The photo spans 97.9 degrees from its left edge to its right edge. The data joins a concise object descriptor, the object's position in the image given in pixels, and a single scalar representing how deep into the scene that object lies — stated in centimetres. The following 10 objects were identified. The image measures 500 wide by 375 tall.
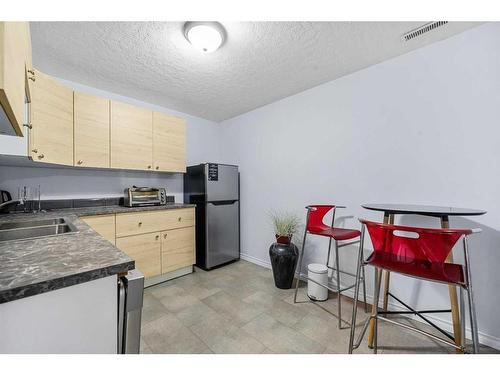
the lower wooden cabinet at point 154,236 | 216
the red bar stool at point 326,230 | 183
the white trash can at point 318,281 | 214
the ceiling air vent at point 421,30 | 157
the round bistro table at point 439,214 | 127
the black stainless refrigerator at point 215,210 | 288
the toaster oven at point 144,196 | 253
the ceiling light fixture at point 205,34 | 155
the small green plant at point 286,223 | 245
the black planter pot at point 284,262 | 233
